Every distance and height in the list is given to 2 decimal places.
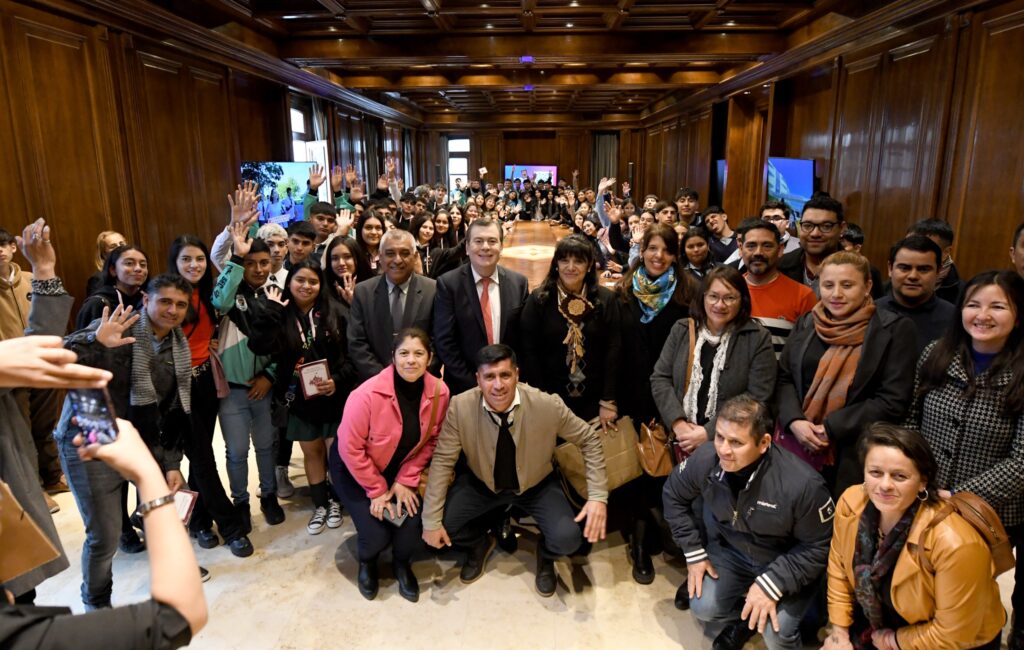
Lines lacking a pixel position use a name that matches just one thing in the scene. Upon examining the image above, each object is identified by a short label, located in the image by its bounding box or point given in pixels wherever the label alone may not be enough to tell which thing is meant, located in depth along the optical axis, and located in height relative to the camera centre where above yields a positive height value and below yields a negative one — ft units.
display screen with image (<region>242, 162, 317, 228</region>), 22.30 +0.28
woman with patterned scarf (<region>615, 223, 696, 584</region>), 9.85 -2.09
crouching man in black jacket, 7.11 -3.93
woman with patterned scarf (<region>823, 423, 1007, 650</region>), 5.83 -3.54
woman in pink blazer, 8.94 -3.71
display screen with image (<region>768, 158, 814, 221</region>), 21.83 +0.40
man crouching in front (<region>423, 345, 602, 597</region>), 8.85 -3.97
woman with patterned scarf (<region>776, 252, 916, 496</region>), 7.53 -2.20
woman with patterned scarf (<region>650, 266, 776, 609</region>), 8.40 -2.31
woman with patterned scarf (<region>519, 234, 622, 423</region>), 9.58 -2.16
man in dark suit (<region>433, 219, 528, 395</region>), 10.21 -1.88
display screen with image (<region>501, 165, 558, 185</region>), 68.18 +2.43
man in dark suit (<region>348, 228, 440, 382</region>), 10.36 -1.88
